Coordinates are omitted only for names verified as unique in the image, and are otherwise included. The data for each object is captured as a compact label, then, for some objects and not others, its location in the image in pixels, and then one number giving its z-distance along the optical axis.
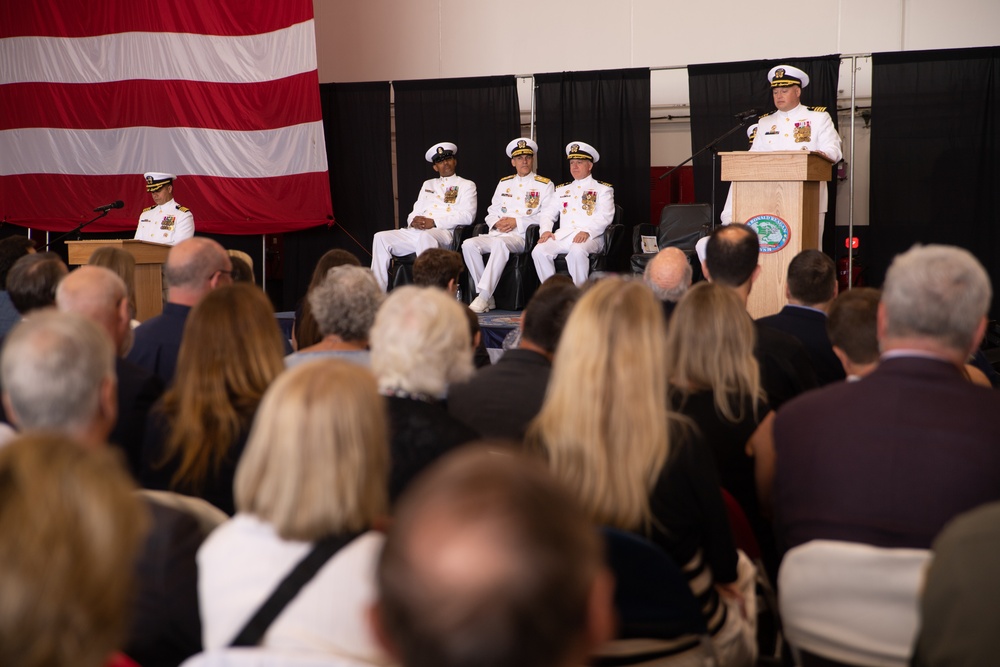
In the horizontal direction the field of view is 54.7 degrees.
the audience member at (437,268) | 4.50
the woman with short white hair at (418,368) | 2.00
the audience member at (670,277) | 3.89
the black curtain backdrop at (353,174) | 9.30
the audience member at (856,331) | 2.67
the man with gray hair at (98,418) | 1.55
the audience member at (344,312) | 2.88
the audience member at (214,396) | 2.06
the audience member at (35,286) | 3.49
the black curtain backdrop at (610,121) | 8.23
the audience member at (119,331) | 2.37
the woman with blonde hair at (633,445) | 1.82
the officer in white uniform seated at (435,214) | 7.83
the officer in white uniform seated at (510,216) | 7.46
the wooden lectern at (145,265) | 6.48
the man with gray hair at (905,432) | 1.71
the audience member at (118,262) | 4.11
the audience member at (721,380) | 2.41
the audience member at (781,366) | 2.88
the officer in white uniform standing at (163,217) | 7.63
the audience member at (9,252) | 4.41
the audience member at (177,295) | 3.06
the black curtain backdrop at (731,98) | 7.50
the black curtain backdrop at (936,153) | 7.24
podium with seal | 5.13
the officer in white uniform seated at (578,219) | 7.29
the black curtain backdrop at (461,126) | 8.76
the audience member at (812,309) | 3.37
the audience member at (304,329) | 3.62
